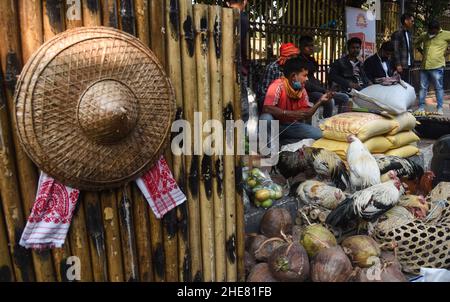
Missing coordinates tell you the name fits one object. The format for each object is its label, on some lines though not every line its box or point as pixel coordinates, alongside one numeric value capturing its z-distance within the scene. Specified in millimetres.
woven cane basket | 3070
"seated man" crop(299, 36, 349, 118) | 6560
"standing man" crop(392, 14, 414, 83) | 8531
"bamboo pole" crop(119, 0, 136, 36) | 1877
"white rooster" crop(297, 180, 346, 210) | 3545
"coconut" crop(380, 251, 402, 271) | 2972
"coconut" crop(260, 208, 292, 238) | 3260
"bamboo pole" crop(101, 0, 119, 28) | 1833
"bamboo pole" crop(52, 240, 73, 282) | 1830
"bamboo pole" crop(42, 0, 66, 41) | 1699
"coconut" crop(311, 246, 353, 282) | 2703
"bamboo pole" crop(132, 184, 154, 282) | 2033
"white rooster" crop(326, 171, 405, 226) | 3301
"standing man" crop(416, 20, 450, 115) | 8414
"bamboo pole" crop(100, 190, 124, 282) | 1933
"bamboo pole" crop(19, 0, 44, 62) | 1658
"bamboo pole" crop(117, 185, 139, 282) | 1982
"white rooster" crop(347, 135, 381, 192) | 3883
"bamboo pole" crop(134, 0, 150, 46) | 1920
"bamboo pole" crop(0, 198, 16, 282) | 1700
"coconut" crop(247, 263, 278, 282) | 2713
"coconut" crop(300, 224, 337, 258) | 2988
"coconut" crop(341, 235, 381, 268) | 2943
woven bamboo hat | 1668
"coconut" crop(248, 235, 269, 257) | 3002
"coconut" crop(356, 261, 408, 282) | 2785
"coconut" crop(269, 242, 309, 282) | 2691
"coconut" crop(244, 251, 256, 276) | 2898
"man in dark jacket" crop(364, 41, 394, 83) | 7391
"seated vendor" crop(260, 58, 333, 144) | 4504
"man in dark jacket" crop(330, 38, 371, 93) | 6992
